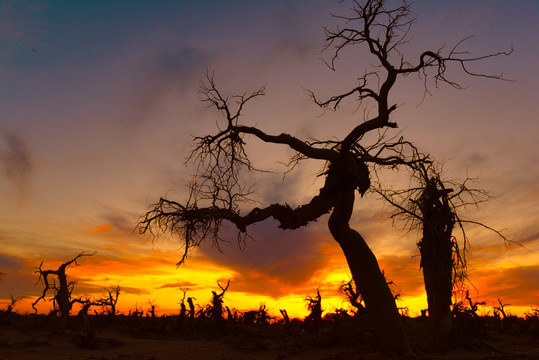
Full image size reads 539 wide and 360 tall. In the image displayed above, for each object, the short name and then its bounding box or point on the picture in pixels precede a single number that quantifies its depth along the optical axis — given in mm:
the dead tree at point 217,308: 20625
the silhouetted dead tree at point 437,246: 12086
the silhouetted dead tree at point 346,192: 11859
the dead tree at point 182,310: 21047
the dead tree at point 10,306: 23562
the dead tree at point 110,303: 22359
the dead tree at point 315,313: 18703
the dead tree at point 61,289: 20672
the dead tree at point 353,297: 17522
